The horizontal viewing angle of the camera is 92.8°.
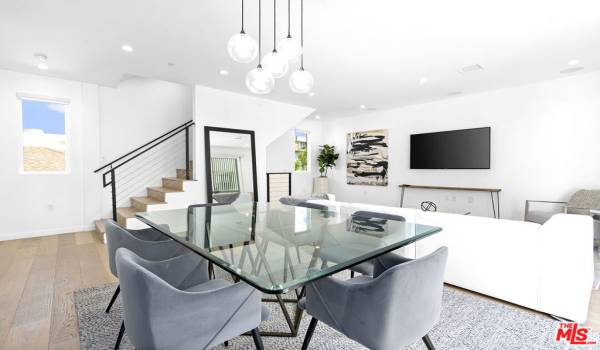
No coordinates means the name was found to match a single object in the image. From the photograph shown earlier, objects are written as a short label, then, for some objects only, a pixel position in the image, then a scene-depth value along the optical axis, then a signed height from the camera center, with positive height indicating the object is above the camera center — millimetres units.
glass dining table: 1123 -400
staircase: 4441 -240
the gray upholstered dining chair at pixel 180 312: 1036 -553
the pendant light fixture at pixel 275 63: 2115 +806
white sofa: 2002 -686
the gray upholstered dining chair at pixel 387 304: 1121 -569
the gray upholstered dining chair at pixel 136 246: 1923 -531
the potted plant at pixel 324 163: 7934 +214
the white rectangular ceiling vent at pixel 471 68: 4047 +1480
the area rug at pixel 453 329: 1752 -1067
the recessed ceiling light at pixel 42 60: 3600 +1468
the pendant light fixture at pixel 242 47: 1974 +865
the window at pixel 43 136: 4410 +569
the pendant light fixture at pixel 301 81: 2316 +735
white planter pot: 8109 -383
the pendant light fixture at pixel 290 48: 2037 +886
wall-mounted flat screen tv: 5523 +434
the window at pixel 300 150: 8105 +592
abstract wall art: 7141 +341
